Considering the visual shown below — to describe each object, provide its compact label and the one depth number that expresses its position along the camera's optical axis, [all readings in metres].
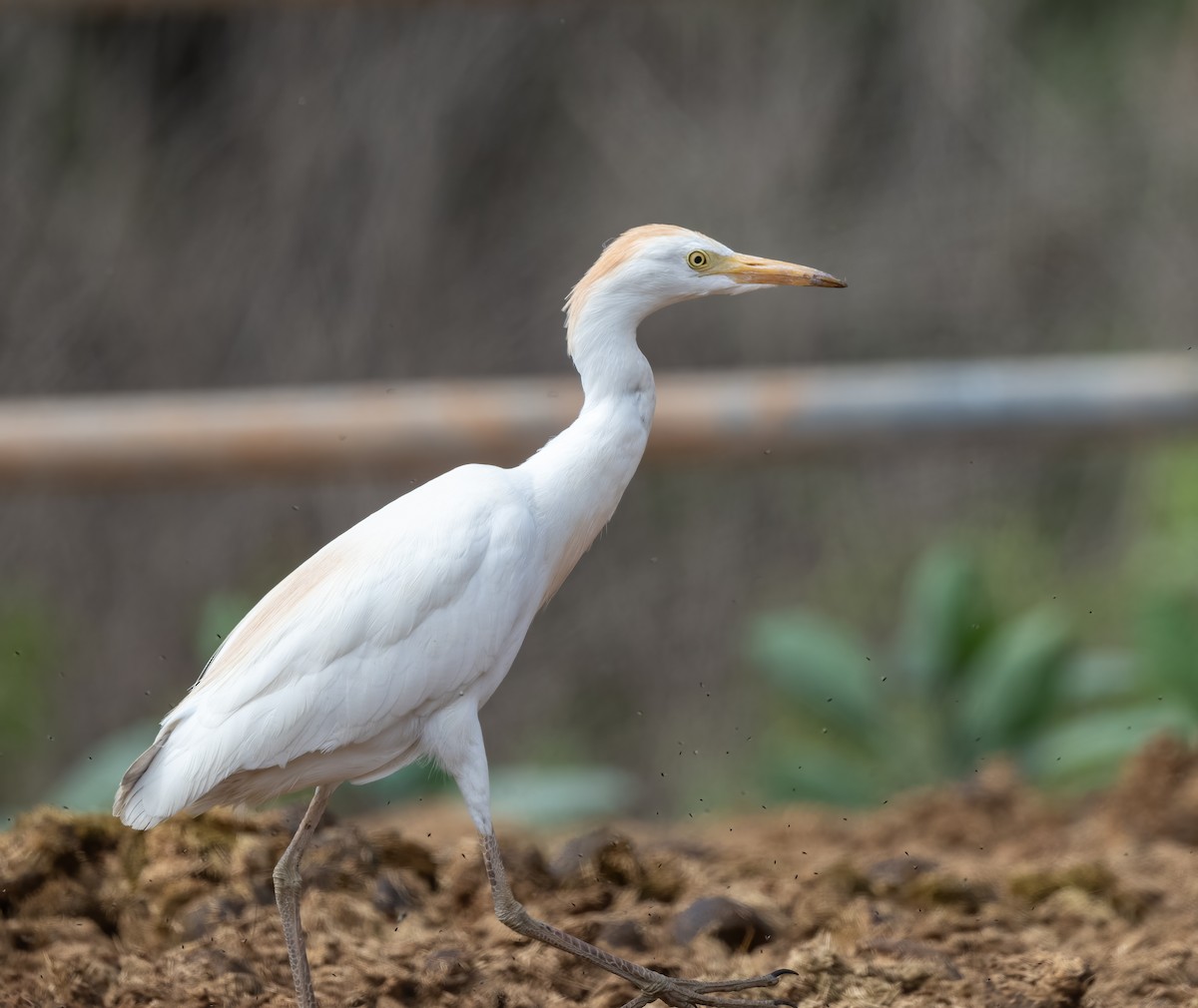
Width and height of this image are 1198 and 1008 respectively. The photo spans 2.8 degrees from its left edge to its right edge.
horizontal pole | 11.96
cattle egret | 11.41
